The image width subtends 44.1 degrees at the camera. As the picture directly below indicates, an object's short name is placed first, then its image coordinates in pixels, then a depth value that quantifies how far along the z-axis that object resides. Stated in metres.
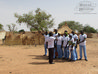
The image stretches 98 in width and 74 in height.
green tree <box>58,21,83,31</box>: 59.03
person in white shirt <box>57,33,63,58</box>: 7.69
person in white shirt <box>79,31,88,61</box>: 7.05
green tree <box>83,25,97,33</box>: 56.41
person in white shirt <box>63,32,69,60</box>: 7.25
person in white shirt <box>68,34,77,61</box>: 6.88
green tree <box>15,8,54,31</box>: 26.00
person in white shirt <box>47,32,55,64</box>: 6.31
